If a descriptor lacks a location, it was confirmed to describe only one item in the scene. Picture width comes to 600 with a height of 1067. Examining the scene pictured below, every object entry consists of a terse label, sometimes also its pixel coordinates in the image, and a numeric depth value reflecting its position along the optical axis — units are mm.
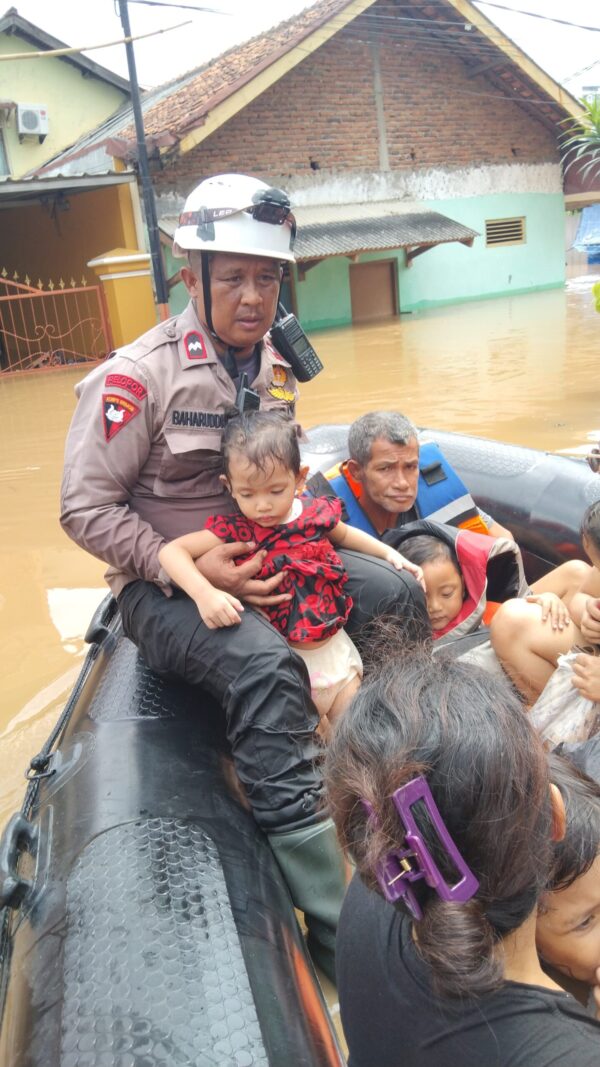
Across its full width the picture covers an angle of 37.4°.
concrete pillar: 11617
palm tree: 7598
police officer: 1712
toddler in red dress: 1886
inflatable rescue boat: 1153
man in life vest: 2533
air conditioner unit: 15219
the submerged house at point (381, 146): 12727
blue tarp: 24328
